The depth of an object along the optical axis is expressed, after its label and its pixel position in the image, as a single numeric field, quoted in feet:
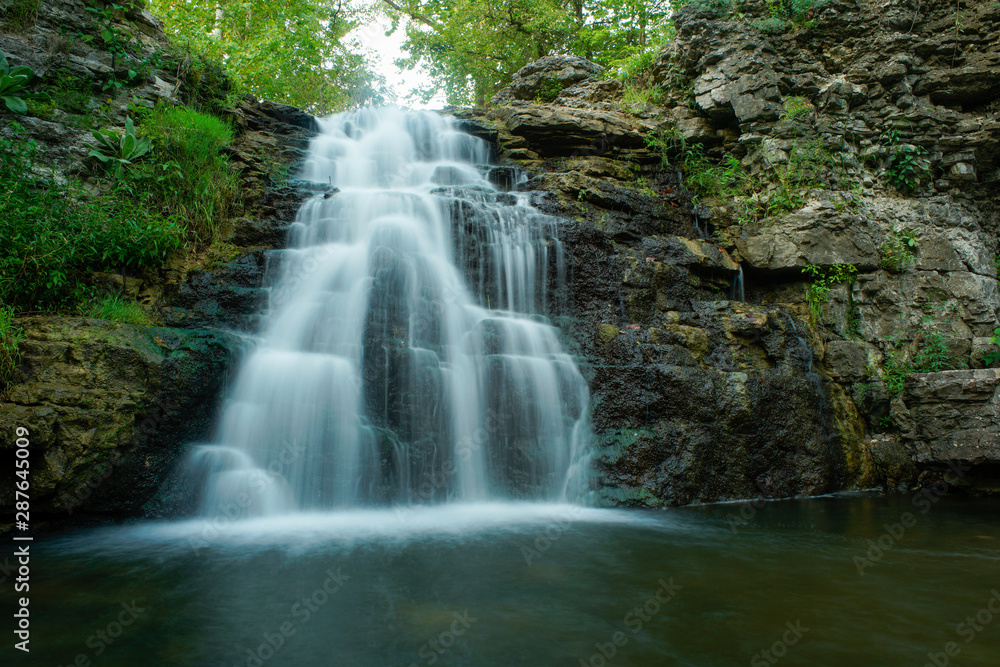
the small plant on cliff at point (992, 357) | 23.27
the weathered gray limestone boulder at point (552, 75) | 39.42
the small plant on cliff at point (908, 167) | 27.76
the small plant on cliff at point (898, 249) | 25.58
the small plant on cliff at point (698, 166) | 30.09
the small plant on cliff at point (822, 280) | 25.39
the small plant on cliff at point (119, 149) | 21.59
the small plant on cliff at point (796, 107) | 28.63
